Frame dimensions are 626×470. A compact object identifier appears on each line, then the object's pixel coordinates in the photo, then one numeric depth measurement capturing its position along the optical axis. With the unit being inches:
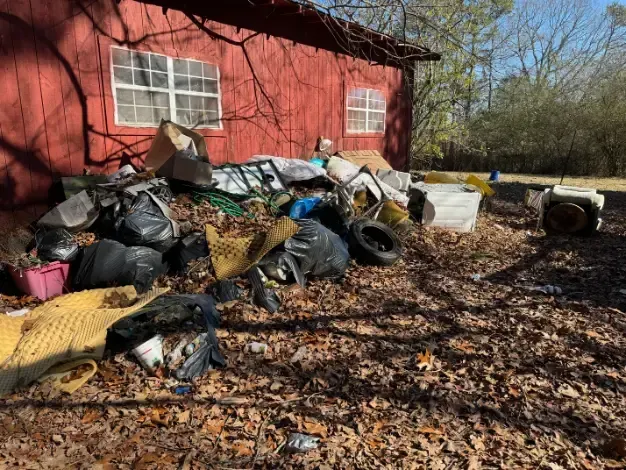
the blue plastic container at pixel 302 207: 236.5
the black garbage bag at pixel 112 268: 170.4
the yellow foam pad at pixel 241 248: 177.8
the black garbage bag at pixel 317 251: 185.0
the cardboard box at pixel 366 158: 397.7
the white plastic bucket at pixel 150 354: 121.1
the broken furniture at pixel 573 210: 288.0
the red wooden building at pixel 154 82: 213.6
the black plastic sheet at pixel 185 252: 187.3
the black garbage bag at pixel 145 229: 182.7
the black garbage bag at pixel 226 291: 164.3
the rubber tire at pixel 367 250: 215.5
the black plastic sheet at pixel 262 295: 160.9
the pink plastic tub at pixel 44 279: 167.5
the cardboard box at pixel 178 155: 231.1
